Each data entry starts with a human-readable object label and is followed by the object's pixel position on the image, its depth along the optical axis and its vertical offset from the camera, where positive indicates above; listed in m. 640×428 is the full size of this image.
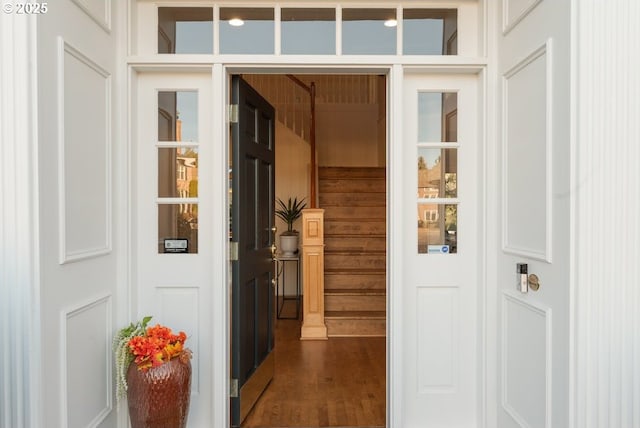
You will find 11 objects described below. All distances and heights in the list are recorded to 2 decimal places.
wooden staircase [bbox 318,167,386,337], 4.87 -0.56
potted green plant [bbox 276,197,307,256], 6.06 -0.18
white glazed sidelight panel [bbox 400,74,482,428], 2.57 -0.29
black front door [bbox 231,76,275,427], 2.70 -0.26
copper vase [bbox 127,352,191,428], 2.10 -0.92
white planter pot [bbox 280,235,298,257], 6.05 -0.53
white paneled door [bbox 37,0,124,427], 1.77 -0.02
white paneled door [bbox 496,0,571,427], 1.80 -0.01
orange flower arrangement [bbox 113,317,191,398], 2.13 -0.71
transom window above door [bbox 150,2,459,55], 2.51 +1.02
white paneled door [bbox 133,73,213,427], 2.54 -0.04
